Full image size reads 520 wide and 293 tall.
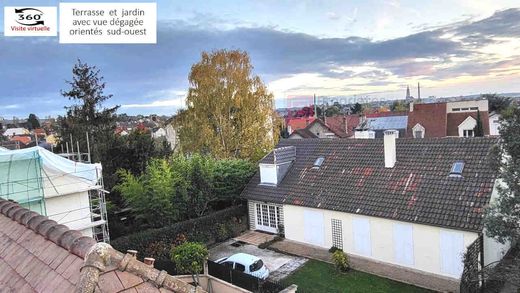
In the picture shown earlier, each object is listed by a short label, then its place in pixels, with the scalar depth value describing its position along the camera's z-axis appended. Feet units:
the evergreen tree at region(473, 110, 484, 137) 128.88
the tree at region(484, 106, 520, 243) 36.65
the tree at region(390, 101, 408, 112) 328.90
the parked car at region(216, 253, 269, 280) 52.65
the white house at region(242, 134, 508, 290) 51.67
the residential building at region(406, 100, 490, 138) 134.51
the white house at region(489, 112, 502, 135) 146.50
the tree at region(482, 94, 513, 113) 220.76
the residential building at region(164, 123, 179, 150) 198.18
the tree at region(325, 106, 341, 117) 376.27
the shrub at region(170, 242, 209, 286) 49.83
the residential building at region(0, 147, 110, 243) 55.57
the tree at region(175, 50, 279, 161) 110.01
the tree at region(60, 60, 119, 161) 121.08
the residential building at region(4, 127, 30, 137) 306.31
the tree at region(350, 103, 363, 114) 375.96
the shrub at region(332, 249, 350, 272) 55.83
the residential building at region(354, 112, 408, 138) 143.84
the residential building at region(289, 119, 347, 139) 183.21
